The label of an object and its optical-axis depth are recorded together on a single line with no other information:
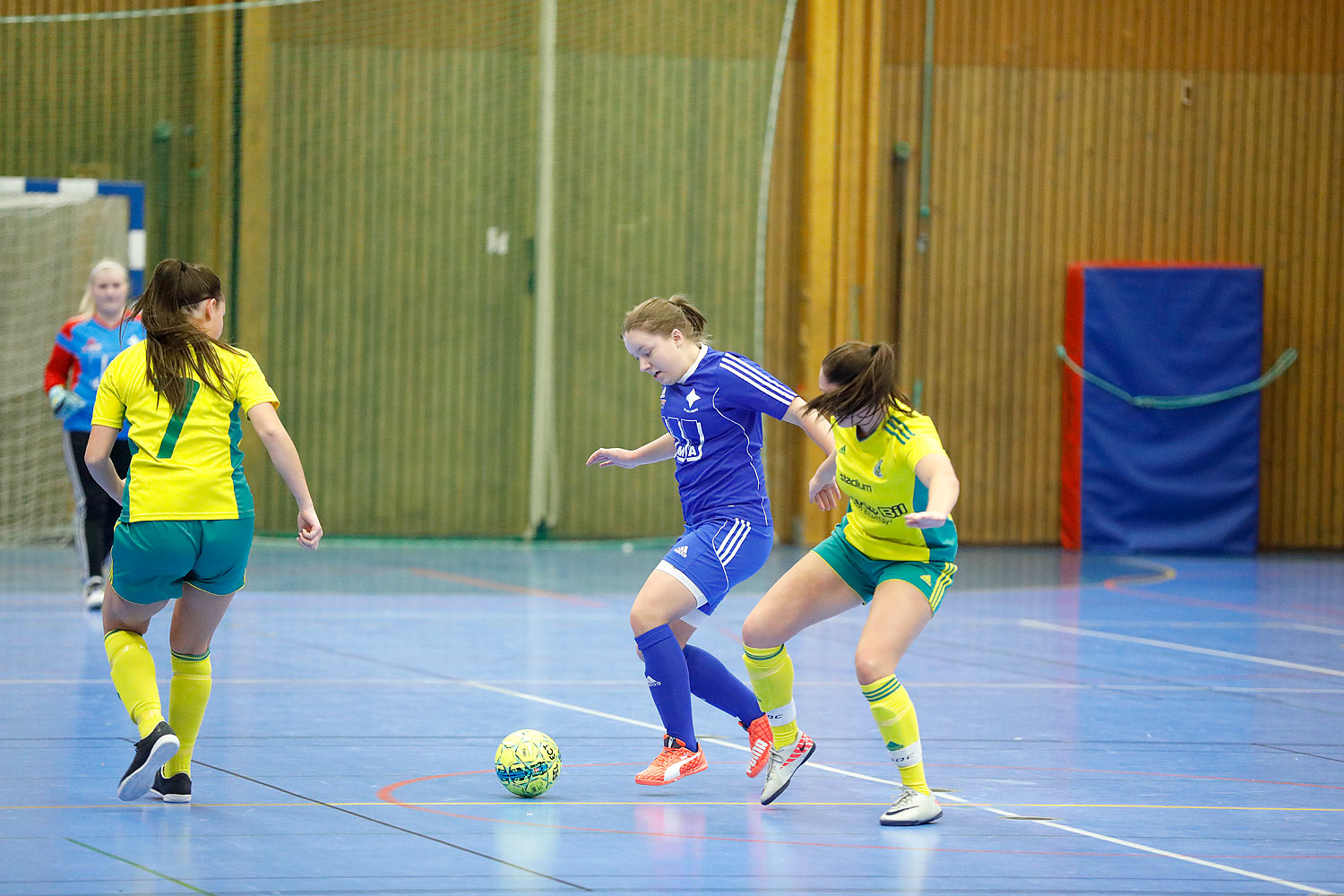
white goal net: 26.75
